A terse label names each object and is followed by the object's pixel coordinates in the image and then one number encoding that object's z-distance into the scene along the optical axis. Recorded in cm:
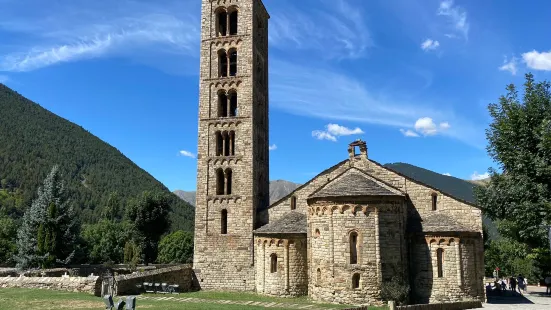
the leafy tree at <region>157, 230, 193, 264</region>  5669
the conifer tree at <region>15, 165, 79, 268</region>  3519
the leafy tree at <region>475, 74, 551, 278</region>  2330
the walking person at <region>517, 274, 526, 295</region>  2951
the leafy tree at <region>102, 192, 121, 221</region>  11644
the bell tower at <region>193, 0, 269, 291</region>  2878
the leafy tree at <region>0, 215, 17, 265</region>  4447
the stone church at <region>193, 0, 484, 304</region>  2272
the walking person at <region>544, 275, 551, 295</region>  2859
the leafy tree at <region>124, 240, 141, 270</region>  4826
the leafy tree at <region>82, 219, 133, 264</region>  5684
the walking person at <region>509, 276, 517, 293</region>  3011
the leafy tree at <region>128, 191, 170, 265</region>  5106
